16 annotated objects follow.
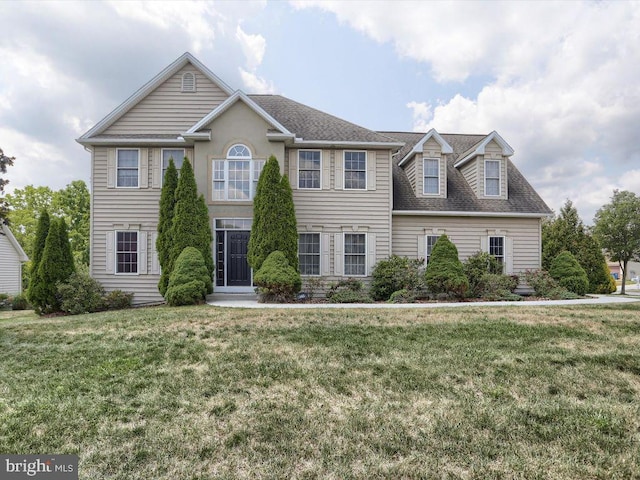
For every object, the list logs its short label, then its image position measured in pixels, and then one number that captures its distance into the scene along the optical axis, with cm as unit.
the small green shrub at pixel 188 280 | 1136
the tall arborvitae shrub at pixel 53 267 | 1188
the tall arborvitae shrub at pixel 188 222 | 1235
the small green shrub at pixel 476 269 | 1345
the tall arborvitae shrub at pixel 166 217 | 1258
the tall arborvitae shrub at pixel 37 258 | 1183
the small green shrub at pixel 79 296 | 1178
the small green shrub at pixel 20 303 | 1870
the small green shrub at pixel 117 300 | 1270
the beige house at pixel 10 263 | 2372
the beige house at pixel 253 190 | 1355
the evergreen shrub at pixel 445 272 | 1242
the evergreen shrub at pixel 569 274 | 1399
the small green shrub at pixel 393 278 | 1304
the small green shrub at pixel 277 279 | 1154
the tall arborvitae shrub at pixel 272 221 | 1241
